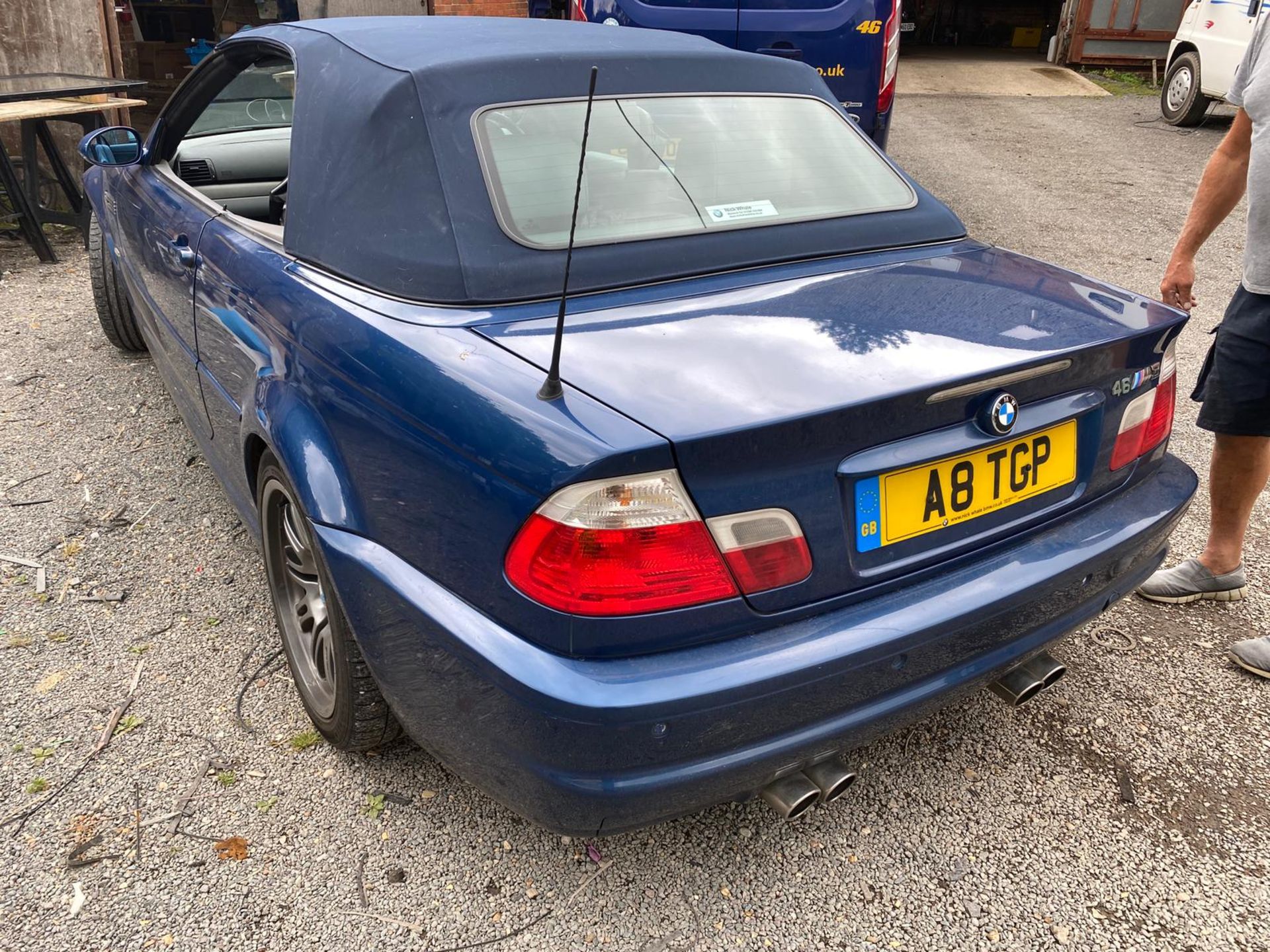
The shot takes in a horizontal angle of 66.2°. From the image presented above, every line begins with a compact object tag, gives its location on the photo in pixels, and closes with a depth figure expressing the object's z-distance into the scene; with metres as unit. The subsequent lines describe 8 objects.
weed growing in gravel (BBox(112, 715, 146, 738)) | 2.43
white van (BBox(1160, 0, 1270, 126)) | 10.18
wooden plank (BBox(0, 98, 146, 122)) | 6.18
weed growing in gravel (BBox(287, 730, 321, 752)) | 2.39
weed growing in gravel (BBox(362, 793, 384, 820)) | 2.19
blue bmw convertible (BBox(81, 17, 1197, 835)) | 1.58
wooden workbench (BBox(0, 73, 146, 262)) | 6.42
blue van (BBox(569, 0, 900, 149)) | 6.02
